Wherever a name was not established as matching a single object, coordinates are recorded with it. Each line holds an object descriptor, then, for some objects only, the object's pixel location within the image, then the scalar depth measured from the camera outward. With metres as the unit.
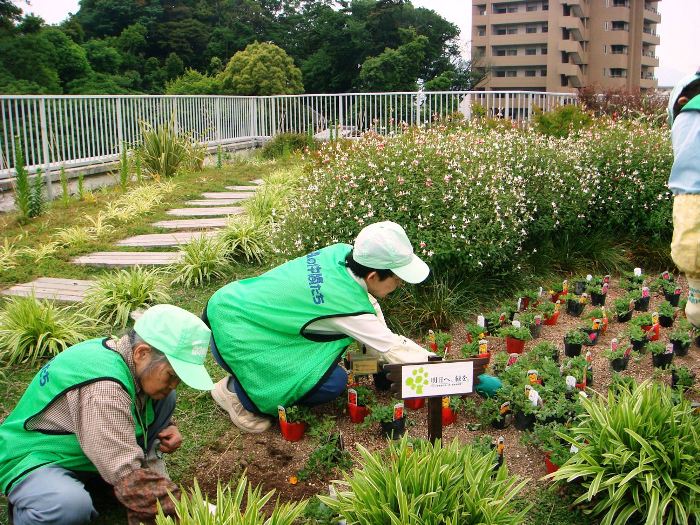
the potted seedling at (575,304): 5.36
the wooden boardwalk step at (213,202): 8.96
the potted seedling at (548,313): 5.14
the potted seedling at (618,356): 4.24
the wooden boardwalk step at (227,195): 9.38
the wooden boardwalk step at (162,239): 7.20
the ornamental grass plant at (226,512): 2.29
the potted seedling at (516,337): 4.59
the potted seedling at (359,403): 3.72
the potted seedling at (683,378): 3.84
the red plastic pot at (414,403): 3.83
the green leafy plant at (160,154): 10.85
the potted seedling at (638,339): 4.45
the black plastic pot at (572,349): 4.48
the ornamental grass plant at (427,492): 2.40
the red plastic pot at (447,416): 3.65
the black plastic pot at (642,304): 5.37
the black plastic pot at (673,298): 5.46
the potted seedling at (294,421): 3.55
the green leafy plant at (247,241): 6.60
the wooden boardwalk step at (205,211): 8.35
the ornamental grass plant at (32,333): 4.57
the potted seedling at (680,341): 4.41
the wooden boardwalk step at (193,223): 7.77
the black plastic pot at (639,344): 4.46
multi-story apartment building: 42.78
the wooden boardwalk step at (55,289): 5.72
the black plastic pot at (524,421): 3.53
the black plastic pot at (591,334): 4.70
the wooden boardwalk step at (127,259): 6.55
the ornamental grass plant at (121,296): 5.26
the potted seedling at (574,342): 4.46
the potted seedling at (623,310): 5.17
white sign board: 2.95
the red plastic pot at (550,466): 3.15
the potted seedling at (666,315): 4.95
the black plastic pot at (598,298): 5.58
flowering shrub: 5.28
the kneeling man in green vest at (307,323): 3.46
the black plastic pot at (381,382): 4.01
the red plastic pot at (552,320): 5.19
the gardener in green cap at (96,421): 2.51
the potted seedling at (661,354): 4.23
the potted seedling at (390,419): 3.48
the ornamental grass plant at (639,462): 2.69
